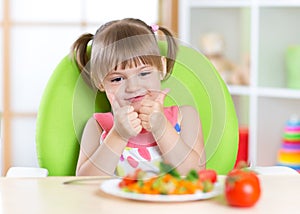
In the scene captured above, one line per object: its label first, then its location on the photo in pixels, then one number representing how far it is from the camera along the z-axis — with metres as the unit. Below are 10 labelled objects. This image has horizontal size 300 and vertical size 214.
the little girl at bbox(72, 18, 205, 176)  1.92
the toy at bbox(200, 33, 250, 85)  3.95
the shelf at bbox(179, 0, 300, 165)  3.81
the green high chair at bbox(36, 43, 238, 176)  2.17
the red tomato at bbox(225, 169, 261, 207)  1.52
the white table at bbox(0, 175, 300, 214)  1.52
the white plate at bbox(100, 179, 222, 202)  1.56
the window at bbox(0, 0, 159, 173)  4.32
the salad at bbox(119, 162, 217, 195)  1.58
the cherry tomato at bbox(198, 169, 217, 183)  1.63
